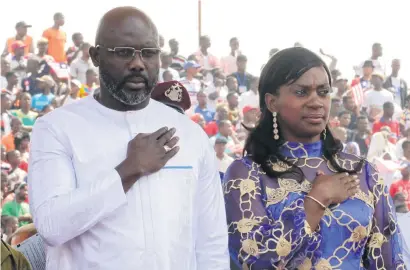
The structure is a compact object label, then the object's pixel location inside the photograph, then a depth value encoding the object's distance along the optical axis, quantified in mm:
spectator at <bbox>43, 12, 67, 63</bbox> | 14539
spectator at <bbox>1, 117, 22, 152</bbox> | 11453
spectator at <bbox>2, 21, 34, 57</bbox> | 14149
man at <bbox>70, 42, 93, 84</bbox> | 14414
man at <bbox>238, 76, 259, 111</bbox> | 14445
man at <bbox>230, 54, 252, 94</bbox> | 15430
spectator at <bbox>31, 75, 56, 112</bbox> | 12836
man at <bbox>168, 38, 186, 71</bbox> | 14969
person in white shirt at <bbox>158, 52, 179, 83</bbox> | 14252
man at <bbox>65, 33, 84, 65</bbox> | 14750
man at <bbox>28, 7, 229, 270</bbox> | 3170
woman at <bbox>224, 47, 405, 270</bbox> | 3691
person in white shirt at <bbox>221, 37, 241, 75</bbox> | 16281
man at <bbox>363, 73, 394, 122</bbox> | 14664
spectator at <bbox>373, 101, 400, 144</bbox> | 14000
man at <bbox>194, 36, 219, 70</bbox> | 15992
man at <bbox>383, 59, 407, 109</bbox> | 15469
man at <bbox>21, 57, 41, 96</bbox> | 13156
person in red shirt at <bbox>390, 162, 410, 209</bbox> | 11344
